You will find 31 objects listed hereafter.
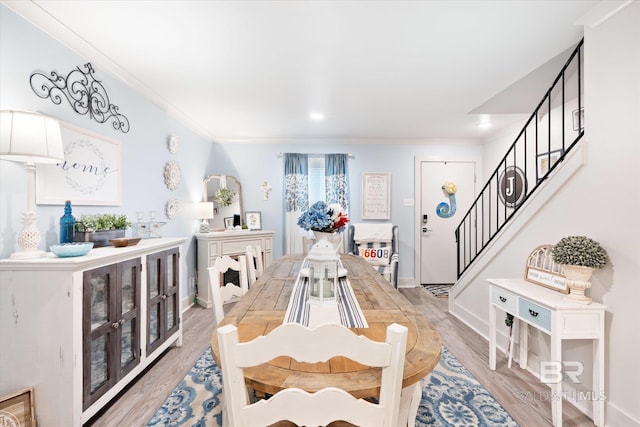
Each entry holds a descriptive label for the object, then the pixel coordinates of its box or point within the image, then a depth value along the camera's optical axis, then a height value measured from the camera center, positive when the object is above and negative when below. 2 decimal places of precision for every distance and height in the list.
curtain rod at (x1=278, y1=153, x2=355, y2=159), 4.63 +0.92
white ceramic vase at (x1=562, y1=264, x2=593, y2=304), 1.66 -0.42
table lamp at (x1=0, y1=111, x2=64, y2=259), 1.39 +0.31
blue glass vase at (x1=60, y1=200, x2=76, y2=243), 1.78 -0.10
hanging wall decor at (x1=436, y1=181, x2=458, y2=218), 4.75 +0.05
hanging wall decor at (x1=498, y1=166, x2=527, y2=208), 3.78 +0.32
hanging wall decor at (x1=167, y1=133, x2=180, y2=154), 3.19 +0.76
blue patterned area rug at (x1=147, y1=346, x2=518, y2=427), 1.69 -1.26
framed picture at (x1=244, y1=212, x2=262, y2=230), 4.46 -0.16
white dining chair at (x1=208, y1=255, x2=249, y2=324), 1.55 -0.46
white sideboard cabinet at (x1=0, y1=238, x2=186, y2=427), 1.47 -0.67
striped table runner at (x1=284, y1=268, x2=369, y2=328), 1.23 -0.48
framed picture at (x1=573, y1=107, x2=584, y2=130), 3.05 +1.00
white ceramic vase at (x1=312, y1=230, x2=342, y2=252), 1.84 -0.17
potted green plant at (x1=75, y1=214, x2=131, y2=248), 1.86 -0.13
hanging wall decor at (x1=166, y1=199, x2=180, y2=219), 3.17 +0.02
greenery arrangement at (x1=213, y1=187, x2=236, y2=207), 4.22 +0.21
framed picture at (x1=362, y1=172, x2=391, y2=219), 4.67 +0.25
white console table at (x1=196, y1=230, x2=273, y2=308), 3.66 -0.51
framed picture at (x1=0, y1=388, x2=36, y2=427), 1.37 -1.00
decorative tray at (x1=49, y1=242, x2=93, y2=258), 1.55 -0.22
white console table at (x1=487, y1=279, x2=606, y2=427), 1.62 -0.69
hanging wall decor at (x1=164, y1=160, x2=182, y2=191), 3.15 +0.40
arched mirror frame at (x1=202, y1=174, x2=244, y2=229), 4.16 +0.30
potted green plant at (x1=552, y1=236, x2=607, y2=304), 1.62 -0.29
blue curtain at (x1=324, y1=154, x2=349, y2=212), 4.57 +0.54
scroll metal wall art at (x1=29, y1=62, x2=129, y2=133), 1.76 +0.81
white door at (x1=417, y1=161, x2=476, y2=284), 4.73 -0.06
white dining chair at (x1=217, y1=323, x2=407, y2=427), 0.69 -0.40
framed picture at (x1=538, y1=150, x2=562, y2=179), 3.31 +0.60
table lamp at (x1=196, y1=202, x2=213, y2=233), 3.81 +0.00
